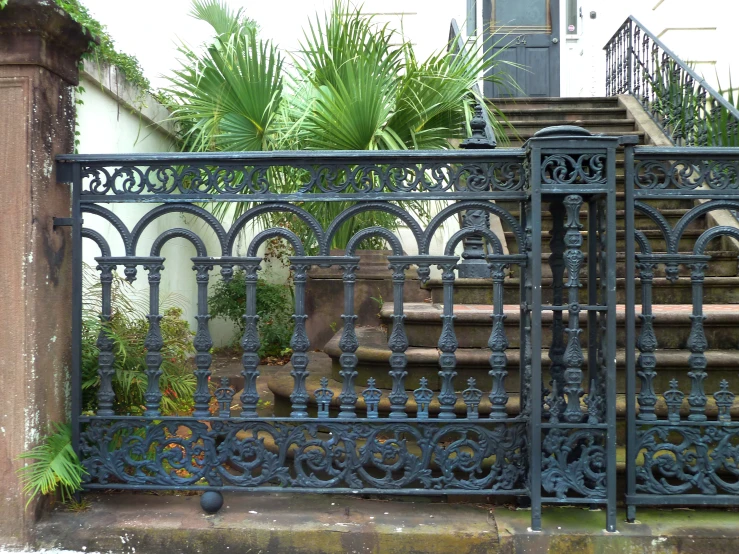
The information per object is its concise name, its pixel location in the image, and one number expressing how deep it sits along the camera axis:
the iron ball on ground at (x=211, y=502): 2.77
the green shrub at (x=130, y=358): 3.19
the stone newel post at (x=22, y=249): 2.67
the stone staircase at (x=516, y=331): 3.28
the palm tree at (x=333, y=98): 4.47
